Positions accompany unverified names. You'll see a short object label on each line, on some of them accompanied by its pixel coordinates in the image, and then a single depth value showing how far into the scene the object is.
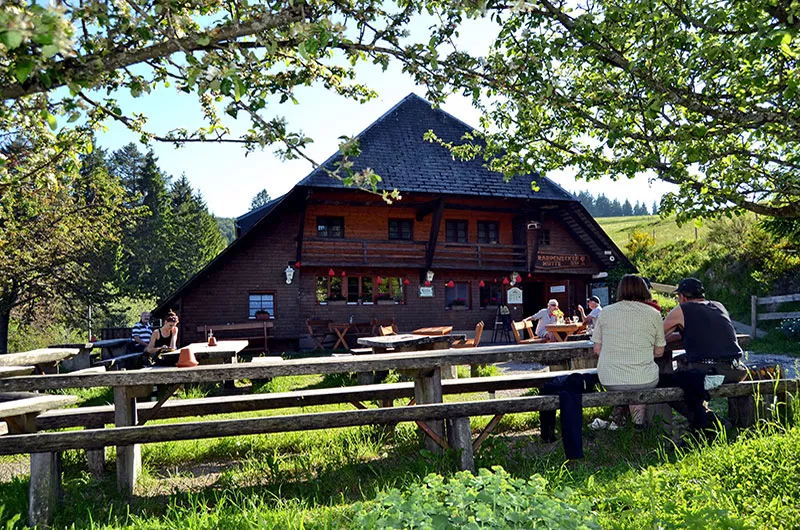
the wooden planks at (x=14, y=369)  5.21
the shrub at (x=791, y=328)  14.16
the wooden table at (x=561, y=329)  10.58
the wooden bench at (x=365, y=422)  3.49
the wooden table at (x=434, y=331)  12.19
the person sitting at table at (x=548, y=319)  11.57
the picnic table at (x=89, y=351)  11.51
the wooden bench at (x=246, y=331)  17.74
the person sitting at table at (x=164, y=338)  9.32
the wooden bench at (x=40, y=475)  3.52
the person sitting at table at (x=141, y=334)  12.15
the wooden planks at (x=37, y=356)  5.82
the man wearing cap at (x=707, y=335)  4.72
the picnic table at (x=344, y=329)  17.73
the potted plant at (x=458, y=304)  20.66
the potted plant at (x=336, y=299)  19.25
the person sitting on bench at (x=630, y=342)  4.57
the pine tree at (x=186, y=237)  44.88
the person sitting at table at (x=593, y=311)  11.51
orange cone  7.14
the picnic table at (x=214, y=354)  8.19
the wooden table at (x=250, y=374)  3.89
